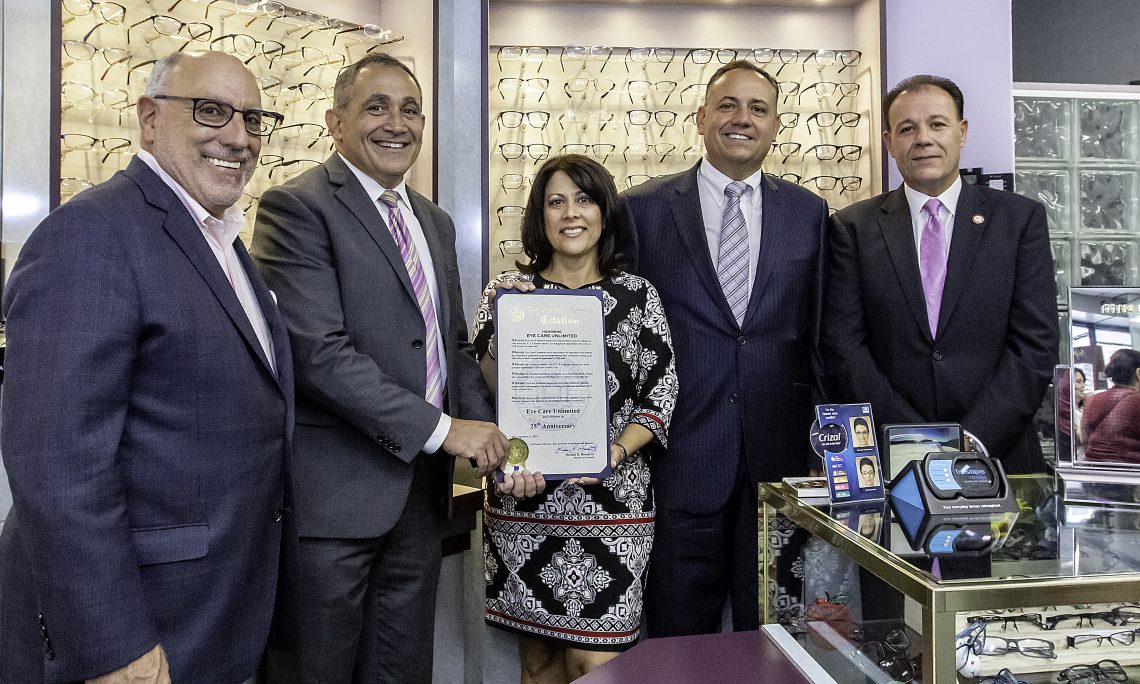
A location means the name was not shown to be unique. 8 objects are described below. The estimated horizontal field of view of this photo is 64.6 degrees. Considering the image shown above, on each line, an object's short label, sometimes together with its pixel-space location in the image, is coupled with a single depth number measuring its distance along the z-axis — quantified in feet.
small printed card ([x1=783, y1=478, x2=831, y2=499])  6.05
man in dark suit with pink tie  8.93
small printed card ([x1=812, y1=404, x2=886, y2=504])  5.94
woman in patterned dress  8.77
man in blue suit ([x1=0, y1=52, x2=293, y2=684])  5.02
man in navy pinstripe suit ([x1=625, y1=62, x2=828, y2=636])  9.45
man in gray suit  7.82
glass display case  4.23
